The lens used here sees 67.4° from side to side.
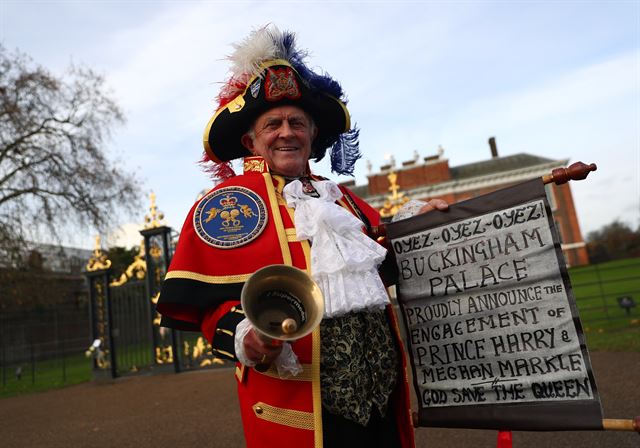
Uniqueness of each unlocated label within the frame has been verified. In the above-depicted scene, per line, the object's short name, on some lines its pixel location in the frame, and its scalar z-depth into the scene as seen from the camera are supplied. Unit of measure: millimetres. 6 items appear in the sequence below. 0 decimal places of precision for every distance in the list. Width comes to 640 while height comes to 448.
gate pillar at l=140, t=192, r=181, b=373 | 10821
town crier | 1894
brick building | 35562
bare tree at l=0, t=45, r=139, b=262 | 14578
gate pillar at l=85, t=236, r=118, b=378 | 11438
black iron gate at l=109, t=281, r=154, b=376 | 11586
